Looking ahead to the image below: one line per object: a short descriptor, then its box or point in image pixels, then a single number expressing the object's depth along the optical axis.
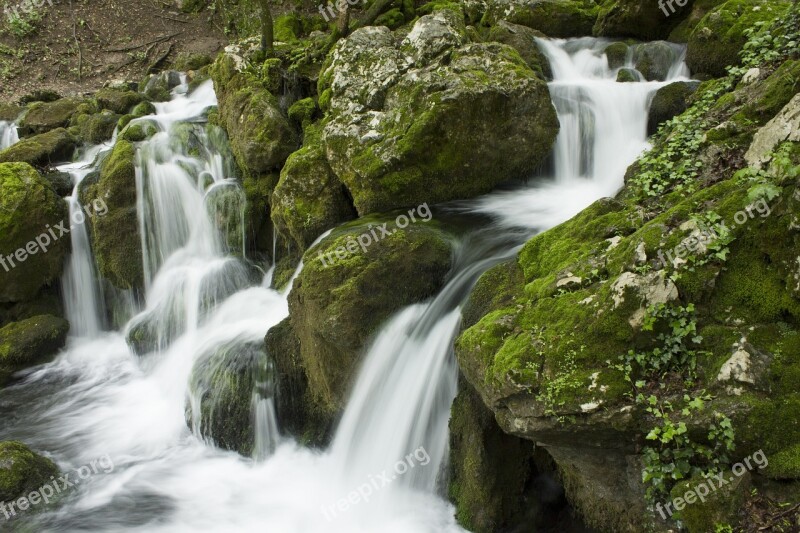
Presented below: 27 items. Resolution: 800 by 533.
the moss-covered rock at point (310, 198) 7.93
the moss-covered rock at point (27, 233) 10.45
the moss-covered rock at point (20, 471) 6.14
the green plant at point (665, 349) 3.61
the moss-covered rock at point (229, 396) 6.99
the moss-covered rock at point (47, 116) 15.76
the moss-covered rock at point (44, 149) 12.35
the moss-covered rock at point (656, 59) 9.84
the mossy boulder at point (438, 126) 7.14
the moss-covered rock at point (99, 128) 14.22
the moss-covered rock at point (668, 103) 8.09
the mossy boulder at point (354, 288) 6.00
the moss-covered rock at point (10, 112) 16.51
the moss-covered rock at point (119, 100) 15.95
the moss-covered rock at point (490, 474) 4.82
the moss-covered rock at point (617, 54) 10.39
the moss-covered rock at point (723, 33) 8.22
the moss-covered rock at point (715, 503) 3.24
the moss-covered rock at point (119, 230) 10.45
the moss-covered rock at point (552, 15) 12.12
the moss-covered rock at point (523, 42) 10.35
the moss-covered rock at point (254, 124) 9.42
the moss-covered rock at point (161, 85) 16.34
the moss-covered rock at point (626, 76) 9.66
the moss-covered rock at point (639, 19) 10.77
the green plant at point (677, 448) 3.33
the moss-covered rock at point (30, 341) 9.58
